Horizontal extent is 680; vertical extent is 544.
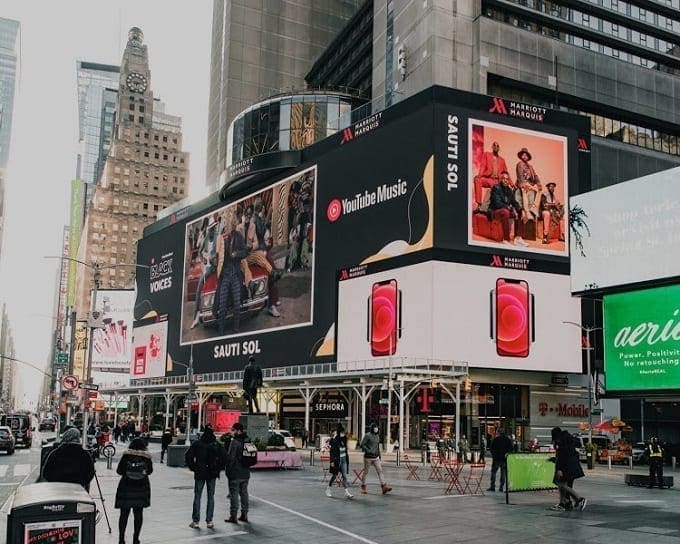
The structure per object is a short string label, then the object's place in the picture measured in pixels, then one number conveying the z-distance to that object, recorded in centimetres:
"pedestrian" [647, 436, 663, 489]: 2720
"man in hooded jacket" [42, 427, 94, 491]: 1277
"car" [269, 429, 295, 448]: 4429
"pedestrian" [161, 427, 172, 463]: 3944
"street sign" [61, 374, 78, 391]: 3381
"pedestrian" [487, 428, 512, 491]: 2406
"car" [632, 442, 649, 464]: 4822
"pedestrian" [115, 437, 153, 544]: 1341
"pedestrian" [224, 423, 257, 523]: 1662
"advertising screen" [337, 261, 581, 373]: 5478
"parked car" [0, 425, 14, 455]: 4300
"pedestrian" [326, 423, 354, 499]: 2219
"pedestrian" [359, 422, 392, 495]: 2247
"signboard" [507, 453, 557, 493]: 2234
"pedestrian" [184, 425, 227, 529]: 1605
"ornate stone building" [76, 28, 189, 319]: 18625
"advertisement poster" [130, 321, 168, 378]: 9725
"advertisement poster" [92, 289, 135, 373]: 12400
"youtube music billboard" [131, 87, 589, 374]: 5678
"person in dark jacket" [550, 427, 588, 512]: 1916
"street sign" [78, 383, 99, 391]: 3319
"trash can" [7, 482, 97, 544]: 888
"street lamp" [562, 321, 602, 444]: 4339
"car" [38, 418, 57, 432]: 9037
